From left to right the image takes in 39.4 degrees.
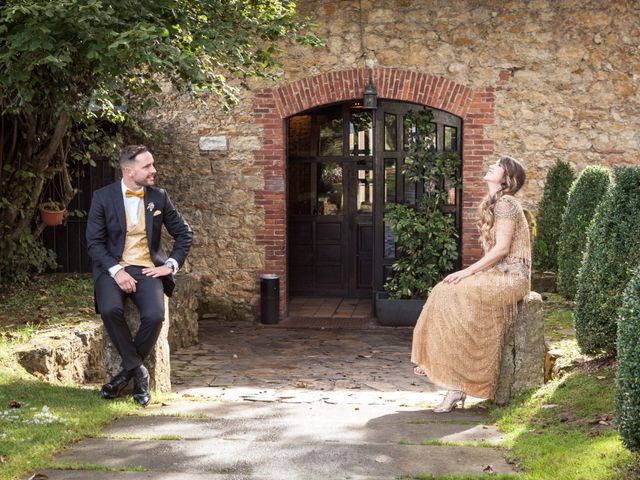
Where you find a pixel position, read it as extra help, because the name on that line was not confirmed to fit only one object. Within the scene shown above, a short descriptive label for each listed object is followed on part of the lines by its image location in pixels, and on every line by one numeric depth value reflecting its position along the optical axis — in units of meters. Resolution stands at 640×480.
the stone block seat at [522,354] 5.80
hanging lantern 10.33
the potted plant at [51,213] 10.27
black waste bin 10.73
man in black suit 5.71
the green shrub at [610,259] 5.65
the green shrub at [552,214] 10.16
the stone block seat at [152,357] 5.90
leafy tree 5.99
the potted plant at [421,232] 10.59
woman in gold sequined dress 5.72
